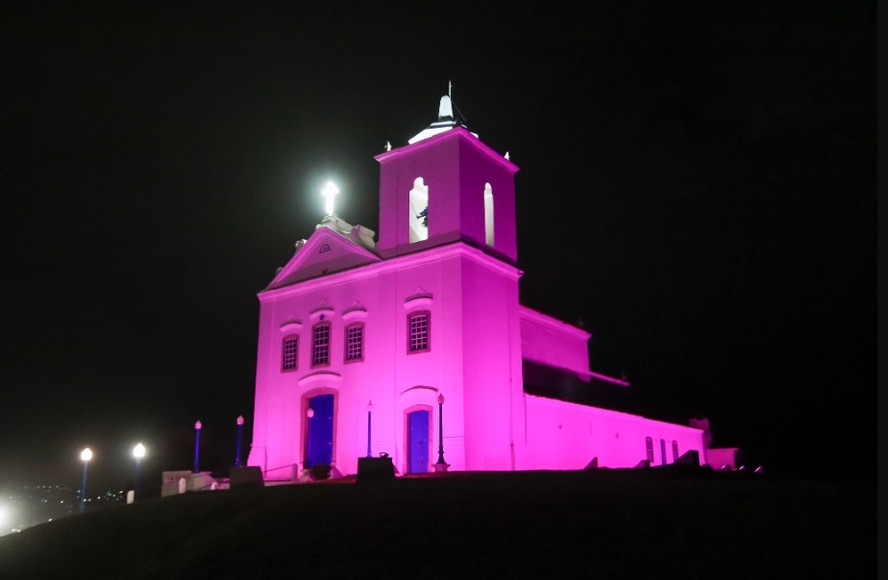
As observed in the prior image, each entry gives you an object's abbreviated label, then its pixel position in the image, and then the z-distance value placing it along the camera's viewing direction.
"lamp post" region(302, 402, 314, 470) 28.57
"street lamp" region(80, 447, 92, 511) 28.02
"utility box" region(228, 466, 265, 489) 23.03
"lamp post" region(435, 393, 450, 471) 23.80
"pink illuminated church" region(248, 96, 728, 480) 26.05
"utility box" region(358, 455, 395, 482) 21.12
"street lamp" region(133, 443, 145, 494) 27.55
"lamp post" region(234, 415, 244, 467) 28.81
